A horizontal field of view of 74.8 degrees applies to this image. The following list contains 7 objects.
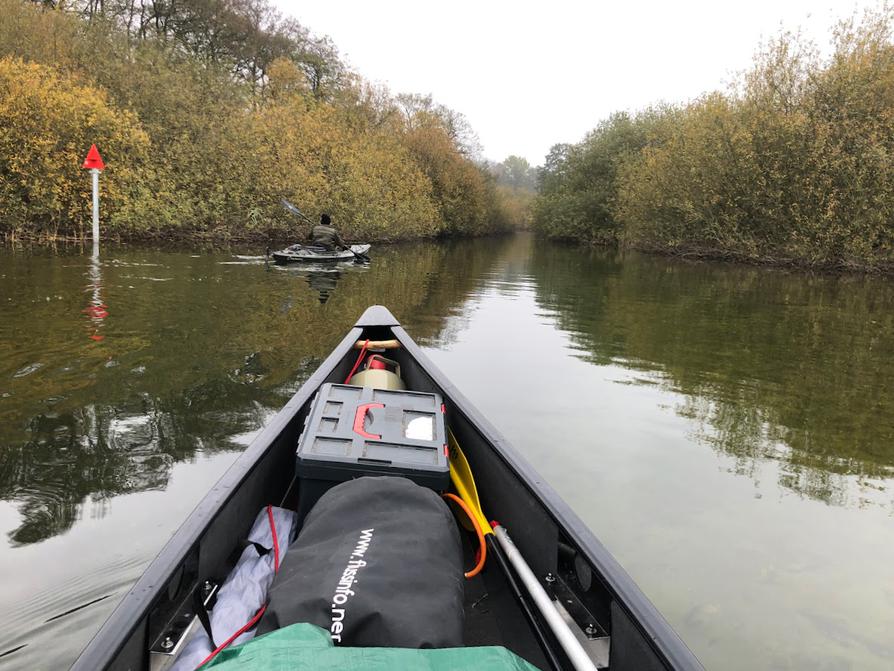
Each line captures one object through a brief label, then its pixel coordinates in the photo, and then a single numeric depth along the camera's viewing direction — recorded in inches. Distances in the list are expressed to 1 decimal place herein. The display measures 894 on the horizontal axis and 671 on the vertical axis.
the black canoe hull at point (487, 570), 54.3
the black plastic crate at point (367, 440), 91.0
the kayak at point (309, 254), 548.7
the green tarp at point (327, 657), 45.5
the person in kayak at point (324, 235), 576.7
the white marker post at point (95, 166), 587.7
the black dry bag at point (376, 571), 54.7
